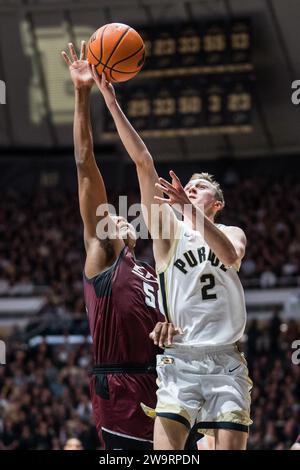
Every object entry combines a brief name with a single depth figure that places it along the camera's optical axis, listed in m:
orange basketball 6.50
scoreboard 21.12
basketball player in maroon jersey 6.36
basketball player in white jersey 5.55
